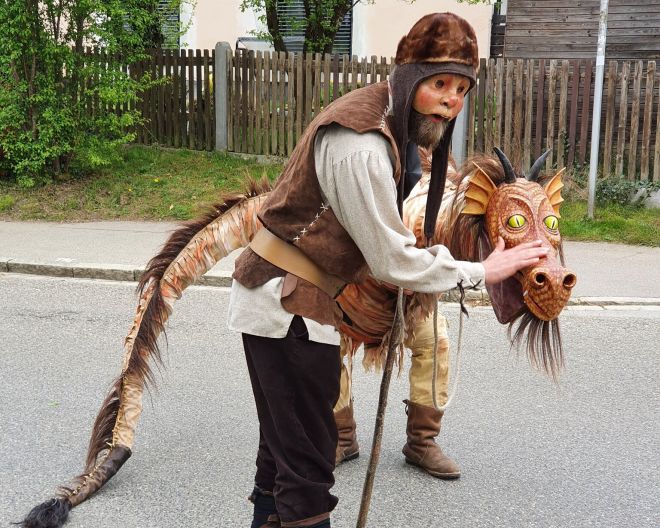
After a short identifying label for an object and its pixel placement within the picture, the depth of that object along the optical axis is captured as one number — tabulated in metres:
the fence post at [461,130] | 11.63
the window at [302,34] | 16.29
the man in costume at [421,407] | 4.30
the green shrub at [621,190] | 10.76
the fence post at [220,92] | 12.98
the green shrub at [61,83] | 10.93
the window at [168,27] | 14.20
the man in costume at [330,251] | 2.62
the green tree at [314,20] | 13.73
